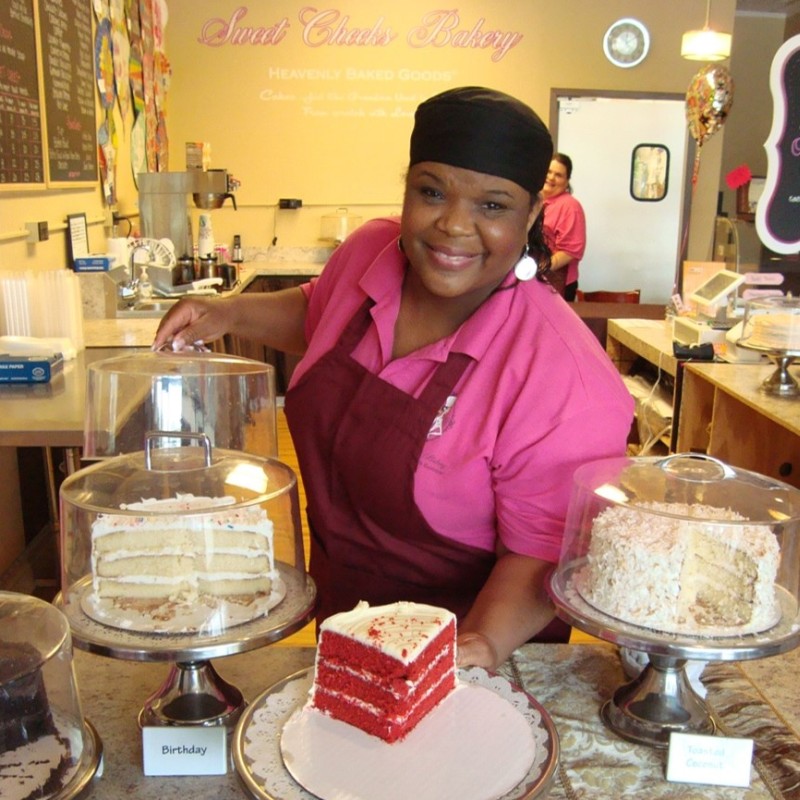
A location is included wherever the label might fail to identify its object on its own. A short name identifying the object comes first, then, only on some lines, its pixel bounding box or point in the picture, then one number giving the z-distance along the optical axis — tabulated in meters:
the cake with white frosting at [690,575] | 1.13
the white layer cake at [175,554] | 1.11
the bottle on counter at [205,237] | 5.43
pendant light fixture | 6.14
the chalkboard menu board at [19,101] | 3.17
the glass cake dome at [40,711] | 0.93
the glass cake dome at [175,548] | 1.11
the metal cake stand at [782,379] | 3.16
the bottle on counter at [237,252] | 6.86
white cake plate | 0.92
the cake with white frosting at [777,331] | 3.23
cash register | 4.00
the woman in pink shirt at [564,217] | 6.62
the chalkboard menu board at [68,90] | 3.67
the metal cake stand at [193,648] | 1.03
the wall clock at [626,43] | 7.10
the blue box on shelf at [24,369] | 2.53
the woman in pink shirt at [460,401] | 1.38
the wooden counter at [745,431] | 3.35
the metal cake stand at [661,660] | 1.07
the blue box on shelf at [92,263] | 3.84
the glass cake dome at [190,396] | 1.69
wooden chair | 5.72
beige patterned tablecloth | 1.05
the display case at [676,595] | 1.11
